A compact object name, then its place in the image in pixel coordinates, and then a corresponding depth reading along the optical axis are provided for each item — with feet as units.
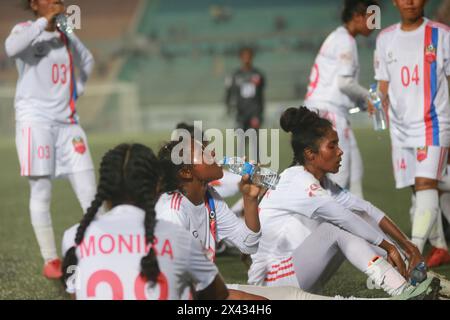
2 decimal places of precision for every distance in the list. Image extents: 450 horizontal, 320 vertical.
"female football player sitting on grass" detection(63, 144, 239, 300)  21.97
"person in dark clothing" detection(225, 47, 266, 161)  100.63
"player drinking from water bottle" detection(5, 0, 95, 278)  42.09
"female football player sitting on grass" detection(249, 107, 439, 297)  30.27
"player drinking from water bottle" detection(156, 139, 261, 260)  28.19
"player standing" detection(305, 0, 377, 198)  46.21
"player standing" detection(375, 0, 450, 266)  39.60
